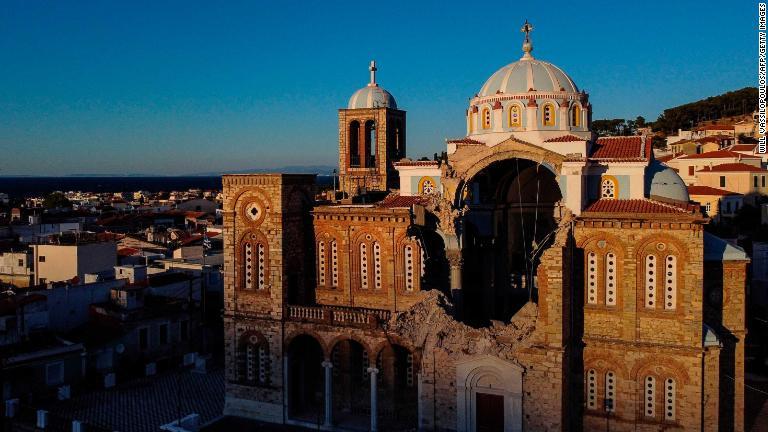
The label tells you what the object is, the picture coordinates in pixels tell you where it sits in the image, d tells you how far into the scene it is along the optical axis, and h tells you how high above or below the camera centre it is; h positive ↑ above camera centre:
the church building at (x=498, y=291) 22.94 -4.16
